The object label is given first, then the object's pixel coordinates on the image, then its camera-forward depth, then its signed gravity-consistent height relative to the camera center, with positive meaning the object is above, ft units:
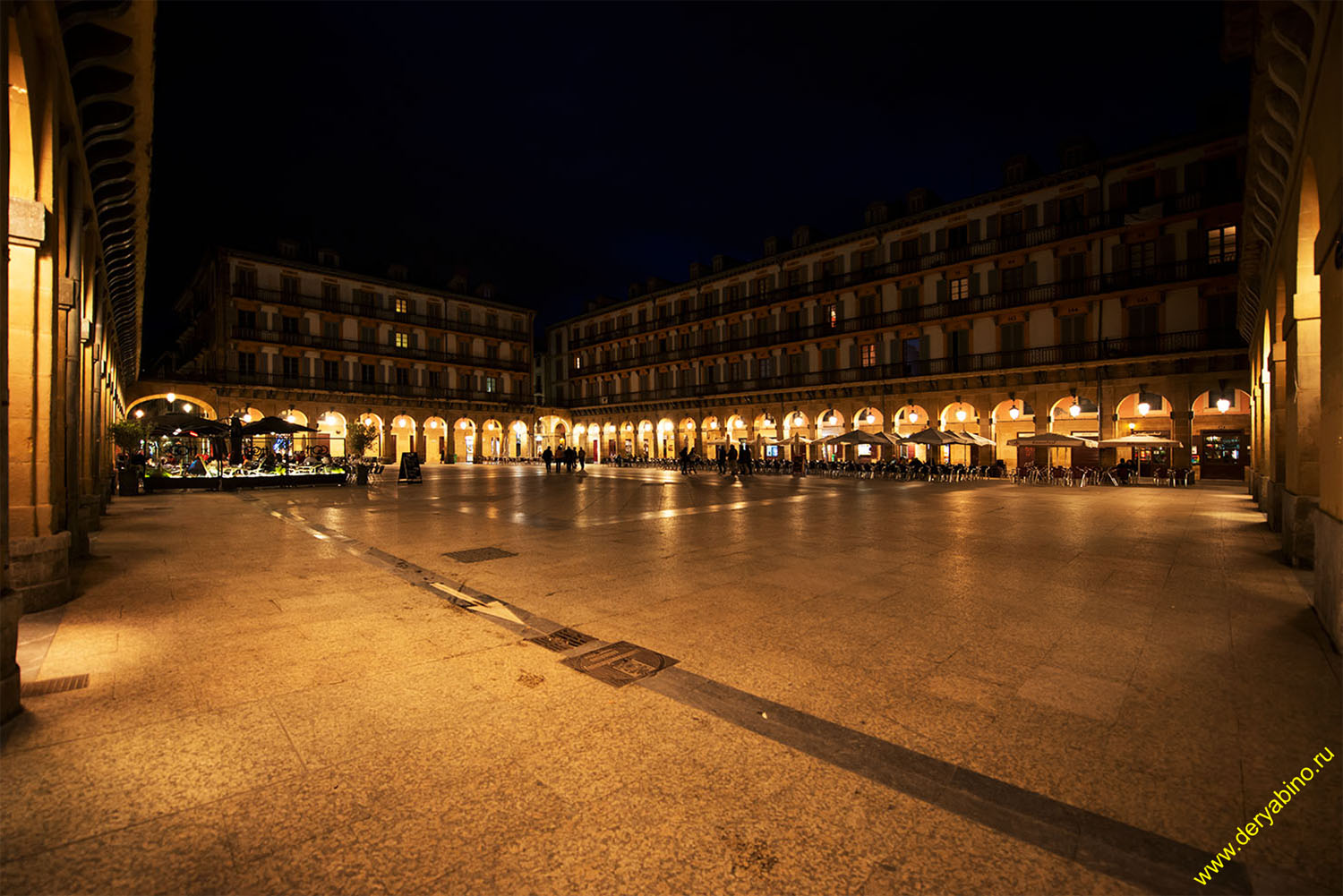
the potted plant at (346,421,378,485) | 116.78 +3.73
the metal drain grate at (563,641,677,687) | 12.55 -4.45
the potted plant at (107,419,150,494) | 57.82 +2.01
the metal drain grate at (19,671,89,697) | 11.65 -4.21
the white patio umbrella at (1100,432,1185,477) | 65.41 -0.11
